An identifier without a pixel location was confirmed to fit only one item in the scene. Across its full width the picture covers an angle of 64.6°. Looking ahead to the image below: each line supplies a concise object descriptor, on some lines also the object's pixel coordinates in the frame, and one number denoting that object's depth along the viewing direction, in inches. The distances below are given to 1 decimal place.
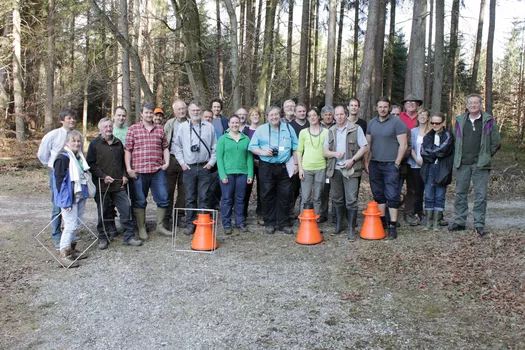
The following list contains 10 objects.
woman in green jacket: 265.7
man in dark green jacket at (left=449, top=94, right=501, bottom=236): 246.5
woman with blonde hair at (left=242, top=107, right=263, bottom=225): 294.6
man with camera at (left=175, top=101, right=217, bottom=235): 264.7
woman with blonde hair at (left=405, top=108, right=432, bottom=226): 278.2
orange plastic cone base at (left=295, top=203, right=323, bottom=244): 246.7
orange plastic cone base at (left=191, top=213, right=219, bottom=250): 236.2
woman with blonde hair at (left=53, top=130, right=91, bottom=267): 211.0
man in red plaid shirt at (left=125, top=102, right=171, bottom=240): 251.3
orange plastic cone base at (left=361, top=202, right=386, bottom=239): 252.5
